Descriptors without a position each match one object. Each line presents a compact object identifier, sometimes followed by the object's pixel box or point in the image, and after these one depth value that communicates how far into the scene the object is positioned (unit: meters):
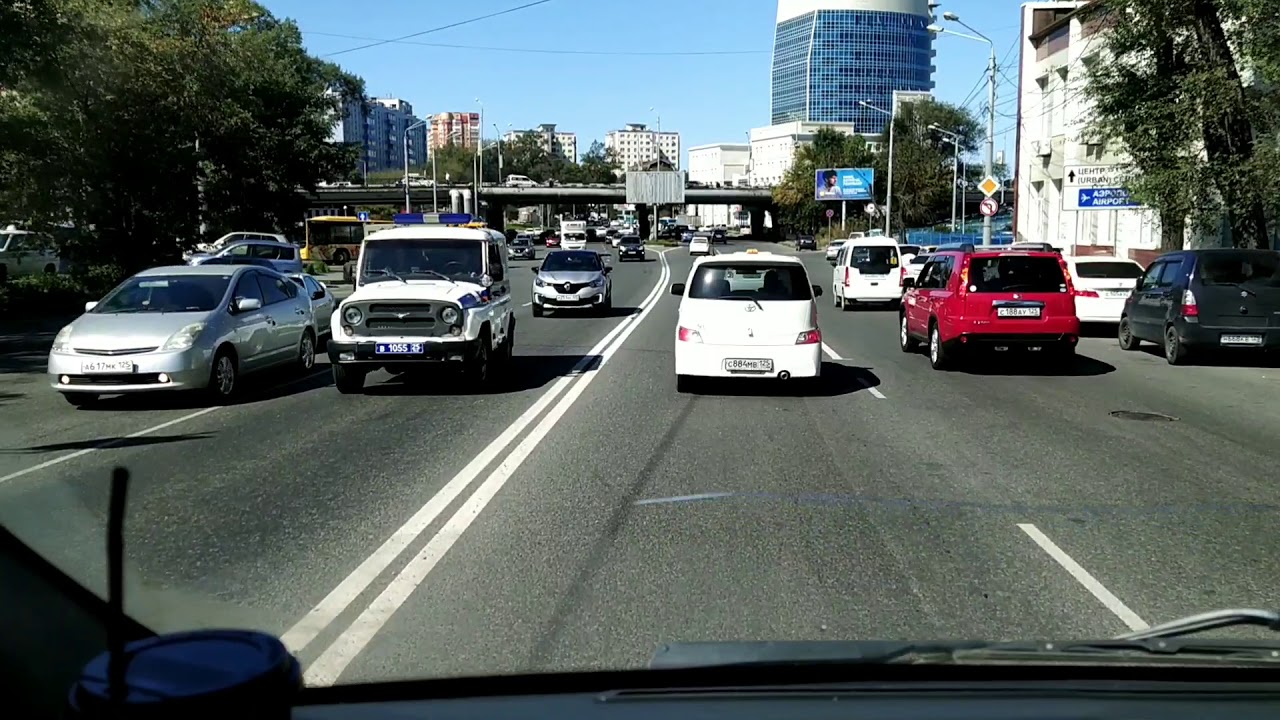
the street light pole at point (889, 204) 65.56
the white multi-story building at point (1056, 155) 40.72
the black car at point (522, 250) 73.75
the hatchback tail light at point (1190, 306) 16.48
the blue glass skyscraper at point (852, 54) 174.12
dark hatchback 16.31
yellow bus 58.56
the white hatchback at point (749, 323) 12.95
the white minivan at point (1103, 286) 21.73
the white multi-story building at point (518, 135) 189.75
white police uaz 12.77
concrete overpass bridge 104.50
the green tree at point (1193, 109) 20.94
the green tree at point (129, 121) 24.58
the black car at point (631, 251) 68.61
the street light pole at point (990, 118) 34.18
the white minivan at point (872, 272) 29.16
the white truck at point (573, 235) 75.94
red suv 15.12
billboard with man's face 89.94
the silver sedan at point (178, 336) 11.88
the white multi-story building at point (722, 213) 191.25
